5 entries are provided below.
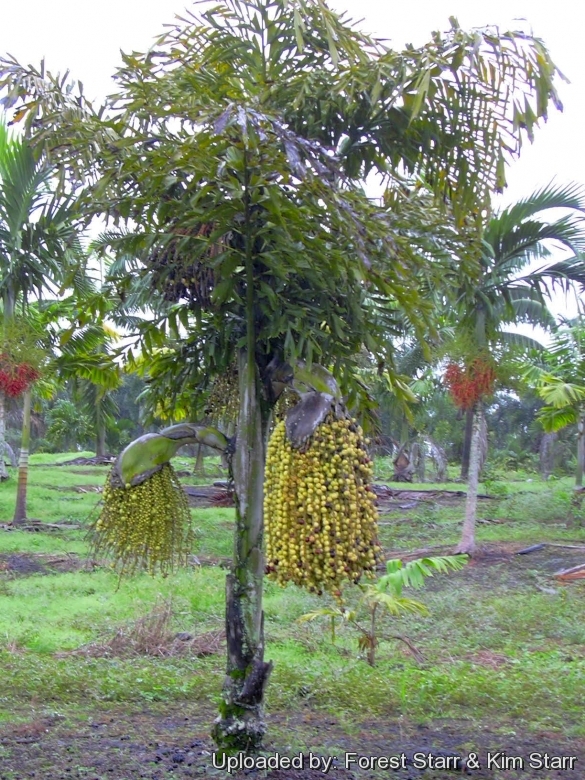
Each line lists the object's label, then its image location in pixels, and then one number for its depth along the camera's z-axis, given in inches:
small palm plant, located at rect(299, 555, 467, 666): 225.9
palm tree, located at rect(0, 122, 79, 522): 338.0
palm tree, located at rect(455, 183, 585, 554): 396.5
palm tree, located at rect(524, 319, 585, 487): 517.3
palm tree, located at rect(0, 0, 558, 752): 139.6
